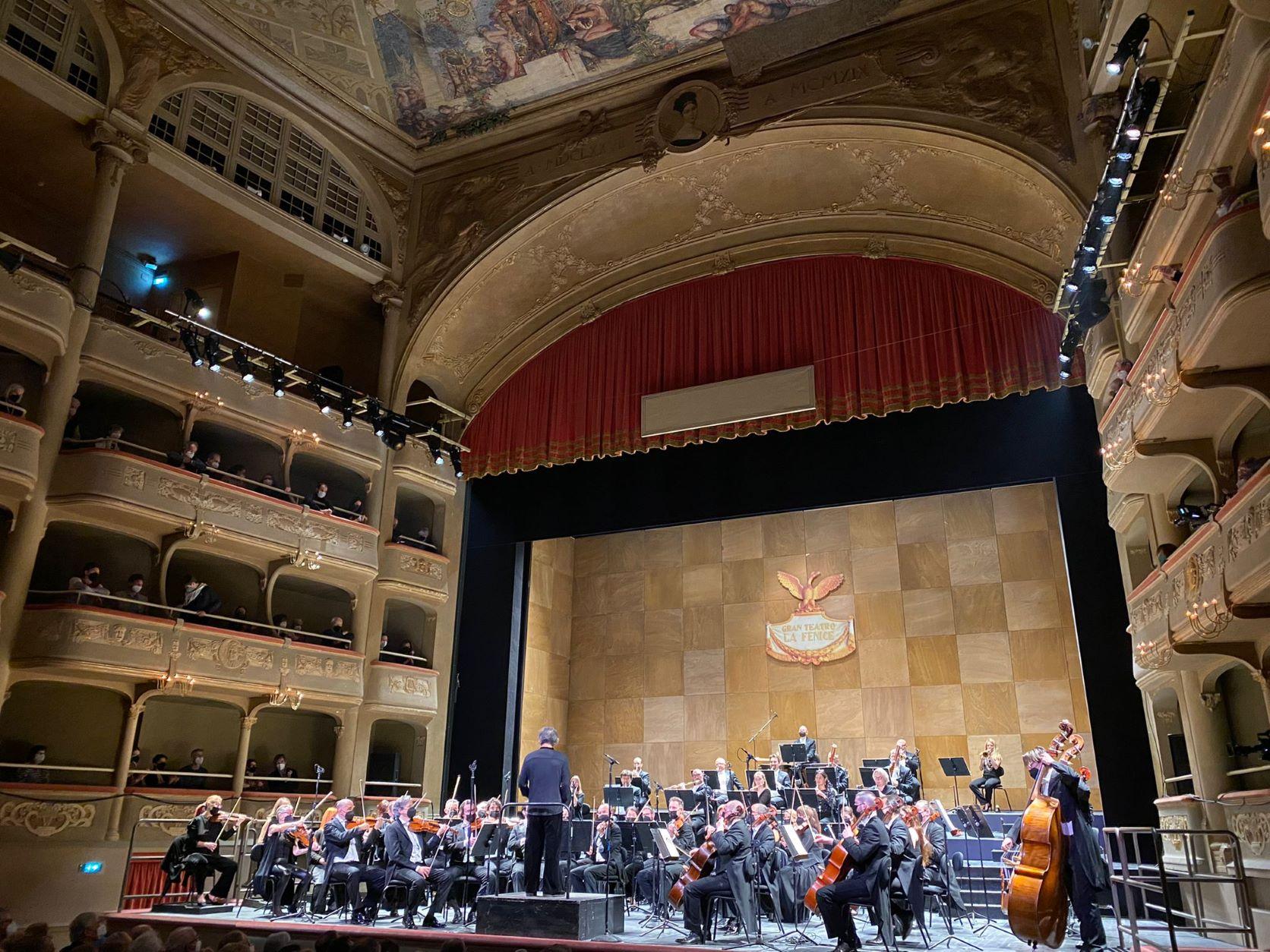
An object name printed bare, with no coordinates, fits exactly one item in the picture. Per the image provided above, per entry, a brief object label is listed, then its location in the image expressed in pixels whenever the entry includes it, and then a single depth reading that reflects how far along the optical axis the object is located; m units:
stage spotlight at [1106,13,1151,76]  8.41
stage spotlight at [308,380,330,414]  15.48
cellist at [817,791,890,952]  7.16
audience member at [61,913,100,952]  5.17
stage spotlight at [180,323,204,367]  13.93
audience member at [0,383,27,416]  12.00
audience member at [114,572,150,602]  13.18
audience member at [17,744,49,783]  12.21
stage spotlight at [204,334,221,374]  14.18
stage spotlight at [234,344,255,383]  14.55
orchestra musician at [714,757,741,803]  13.03
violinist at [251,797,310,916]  10.24
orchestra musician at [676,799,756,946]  7.99
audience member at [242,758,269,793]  14.70
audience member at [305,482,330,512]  15.67
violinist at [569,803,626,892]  10.19
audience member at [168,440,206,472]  13.71
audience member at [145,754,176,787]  13.95
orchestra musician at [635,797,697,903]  9.54
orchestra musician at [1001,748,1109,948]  6.76
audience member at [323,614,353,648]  15.60
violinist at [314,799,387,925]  9.53
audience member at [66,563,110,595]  12.38
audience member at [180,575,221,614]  14.05
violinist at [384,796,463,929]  9.37
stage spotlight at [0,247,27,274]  11.73
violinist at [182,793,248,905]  10.57
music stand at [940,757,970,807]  12.07
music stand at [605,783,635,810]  11.40
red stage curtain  14.34
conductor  8.55
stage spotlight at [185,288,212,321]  15.21
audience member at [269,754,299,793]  15.44
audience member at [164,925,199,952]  4.39
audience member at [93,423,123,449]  13.02
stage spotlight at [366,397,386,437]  16.22
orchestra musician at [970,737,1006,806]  12.74
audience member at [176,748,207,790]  14.51
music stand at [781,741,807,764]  14.39
